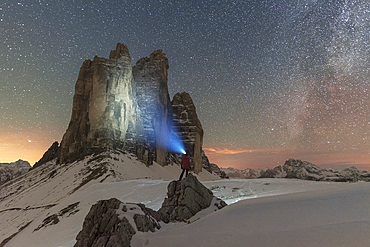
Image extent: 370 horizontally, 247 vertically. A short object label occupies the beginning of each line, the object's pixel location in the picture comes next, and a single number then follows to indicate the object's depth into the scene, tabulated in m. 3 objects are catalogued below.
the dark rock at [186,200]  8.31
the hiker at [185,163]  11.62
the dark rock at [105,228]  5.69
